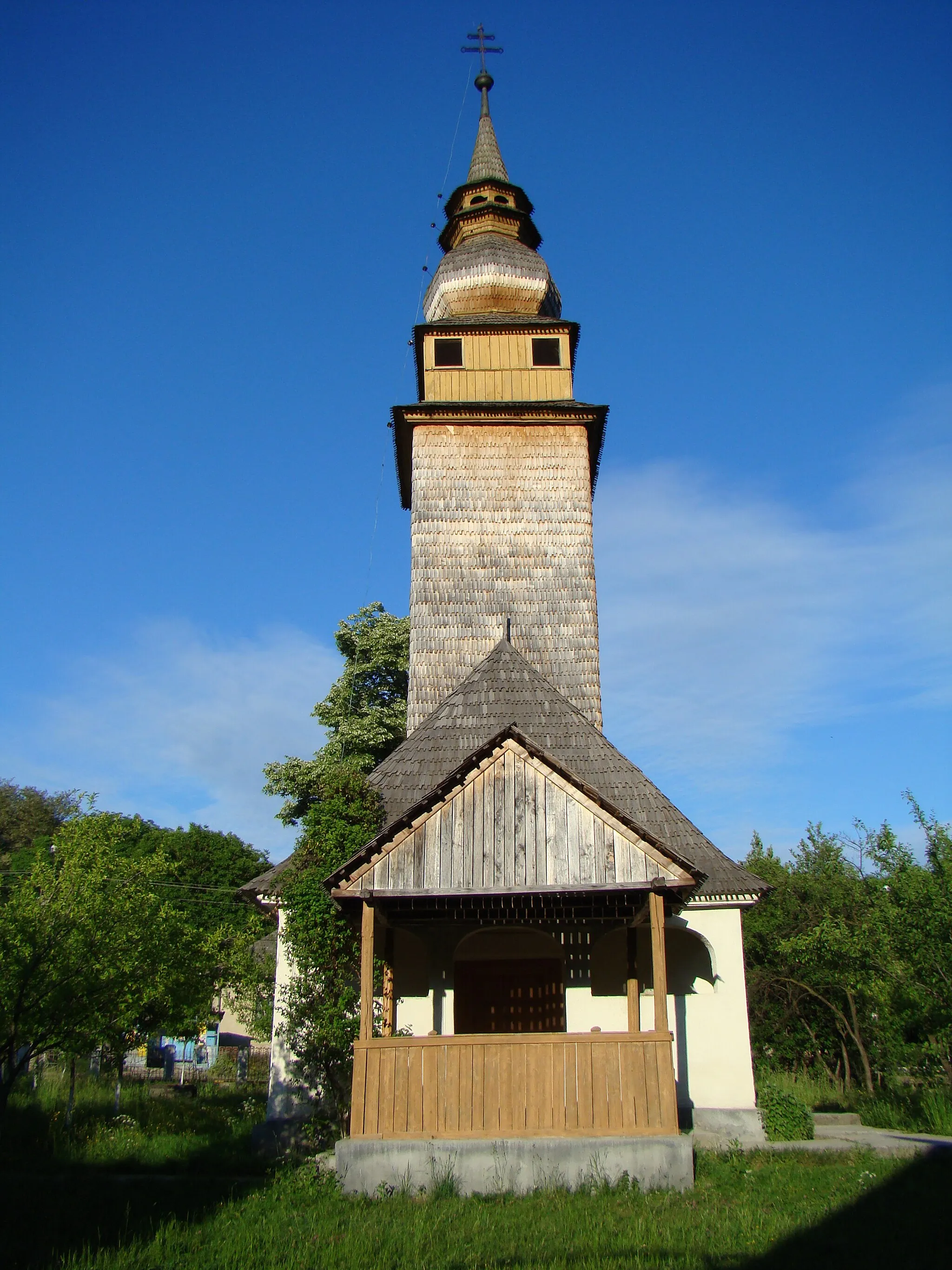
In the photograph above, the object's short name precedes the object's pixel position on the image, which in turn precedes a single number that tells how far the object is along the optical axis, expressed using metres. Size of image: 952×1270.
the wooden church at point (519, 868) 9.95
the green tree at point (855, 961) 12.53
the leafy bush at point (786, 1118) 12.66
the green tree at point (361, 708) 26.45
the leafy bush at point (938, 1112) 13.05
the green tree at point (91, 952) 11.73
